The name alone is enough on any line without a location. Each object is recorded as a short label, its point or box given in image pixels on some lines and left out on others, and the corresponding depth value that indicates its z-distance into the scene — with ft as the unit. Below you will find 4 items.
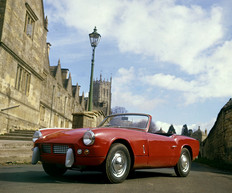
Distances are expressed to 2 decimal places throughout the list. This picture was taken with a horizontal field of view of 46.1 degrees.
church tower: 422.00
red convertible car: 13.94
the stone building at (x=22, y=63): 49.32
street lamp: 40.78
